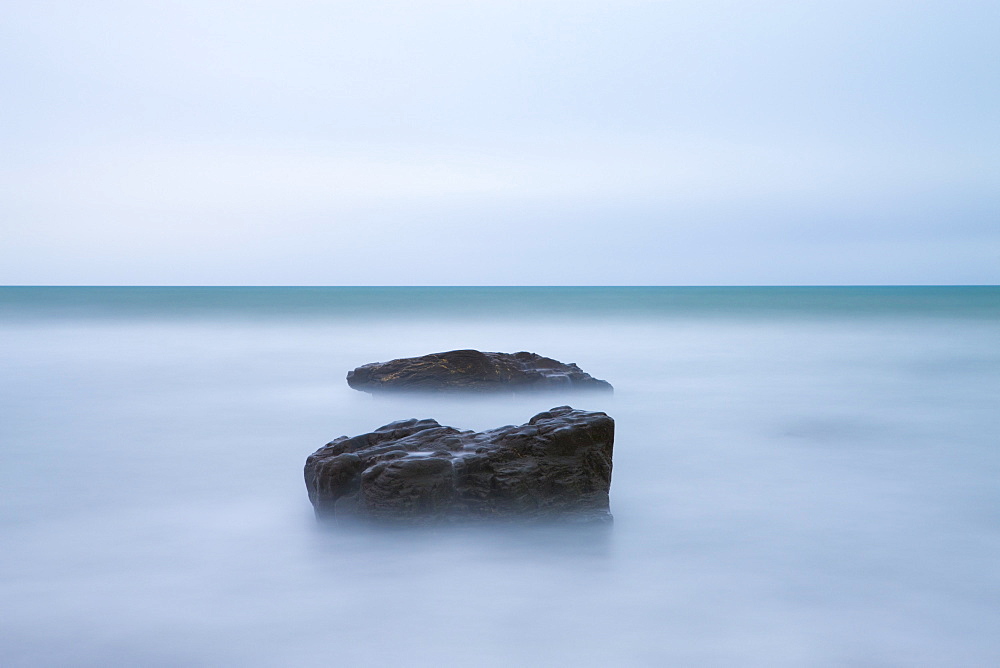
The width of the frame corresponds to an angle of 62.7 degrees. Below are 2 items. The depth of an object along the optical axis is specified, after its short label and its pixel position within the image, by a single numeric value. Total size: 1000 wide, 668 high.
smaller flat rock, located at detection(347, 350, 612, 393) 12.88
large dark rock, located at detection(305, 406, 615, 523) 5.87
